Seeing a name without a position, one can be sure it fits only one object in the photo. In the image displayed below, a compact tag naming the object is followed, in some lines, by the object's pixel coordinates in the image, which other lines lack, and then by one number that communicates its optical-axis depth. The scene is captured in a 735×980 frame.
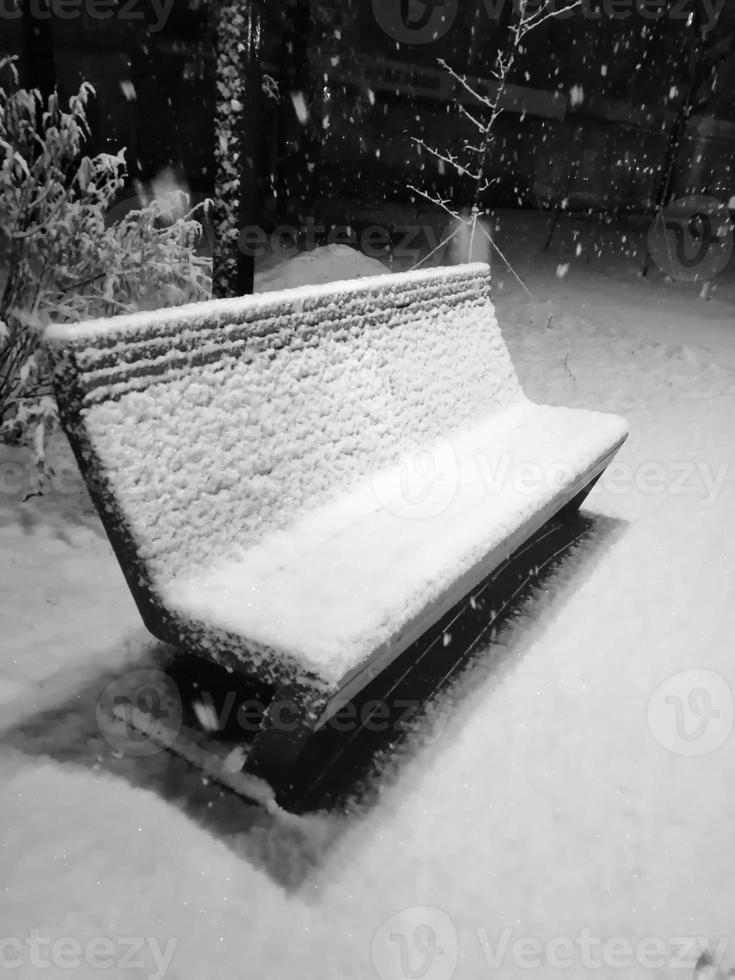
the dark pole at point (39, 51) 5.22
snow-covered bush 3.46
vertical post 3.25
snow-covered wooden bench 1.70
